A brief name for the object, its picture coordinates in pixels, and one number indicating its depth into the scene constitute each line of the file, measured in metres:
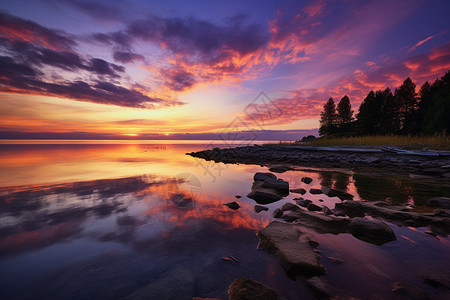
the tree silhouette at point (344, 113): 48.92
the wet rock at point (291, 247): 2.67
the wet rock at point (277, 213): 4.83
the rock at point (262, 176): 8.82
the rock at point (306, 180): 9.02
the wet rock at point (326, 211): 4.85
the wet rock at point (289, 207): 5.14
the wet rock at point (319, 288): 2.22
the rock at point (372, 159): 13.21
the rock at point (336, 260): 2.86
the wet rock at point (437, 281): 2.33
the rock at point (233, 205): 5.64
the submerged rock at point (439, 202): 5.12
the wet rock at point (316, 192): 6.94
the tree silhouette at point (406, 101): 40.77
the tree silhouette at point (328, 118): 50.56
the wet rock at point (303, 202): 5.59
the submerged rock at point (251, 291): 2.10
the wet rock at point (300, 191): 7.03
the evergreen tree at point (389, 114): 40.94
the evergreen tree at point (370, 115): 40.56
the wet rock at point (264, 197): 6.26
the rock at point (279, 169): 12.86
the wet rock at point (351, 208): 4.82
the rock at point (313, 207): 5.22
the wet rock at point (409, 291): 2.17
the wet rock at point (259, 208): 5.35
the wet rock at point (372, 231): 3.51
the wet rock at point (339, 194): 6.30
